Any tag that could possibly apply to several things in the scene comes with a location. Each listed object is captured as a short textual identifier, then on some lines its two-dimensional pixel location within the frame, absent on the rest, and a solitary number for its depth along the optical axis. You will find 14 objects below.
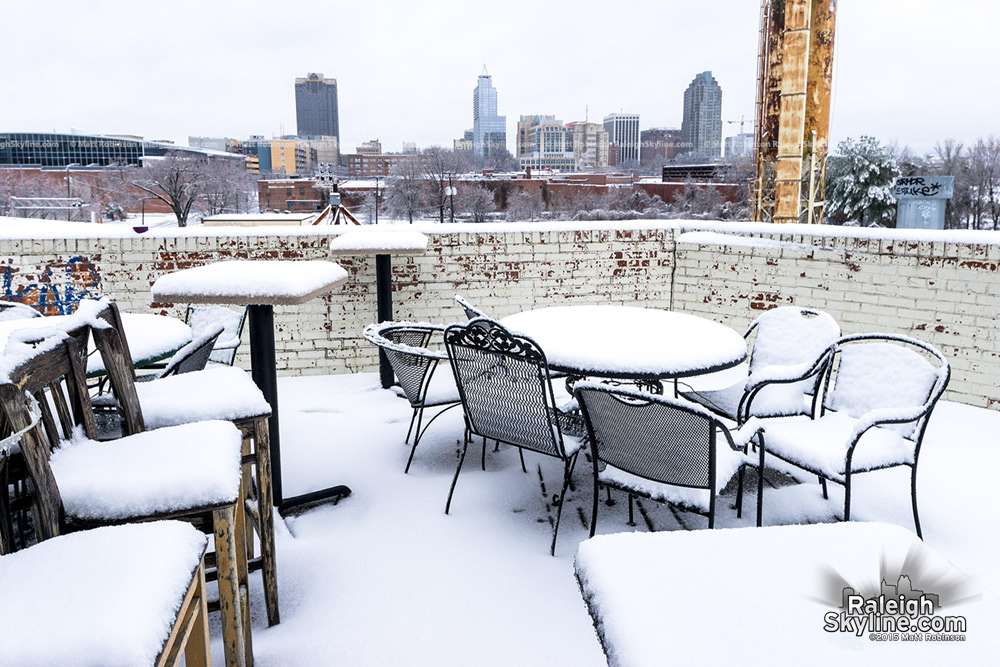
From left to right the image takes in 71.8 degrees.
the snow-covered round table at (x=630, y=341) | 2.73
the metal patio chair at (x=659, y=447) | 2.17
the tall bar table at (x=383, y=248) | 4.55
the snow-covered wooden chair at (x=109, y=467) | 1.43
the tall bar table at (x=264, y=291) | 2.66
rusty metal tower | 11.23
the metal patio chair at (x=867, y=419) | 2.55
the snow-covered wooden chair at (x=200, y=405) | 1.92
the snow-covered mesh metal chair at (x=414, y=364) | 3.15
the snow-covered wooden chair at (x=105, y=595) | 0.98
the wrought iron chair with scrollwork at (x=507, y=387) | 2.60
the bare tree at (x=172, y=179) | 46.38
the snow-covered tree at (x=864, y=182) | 30.11
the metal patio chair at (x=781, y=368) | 3.15
